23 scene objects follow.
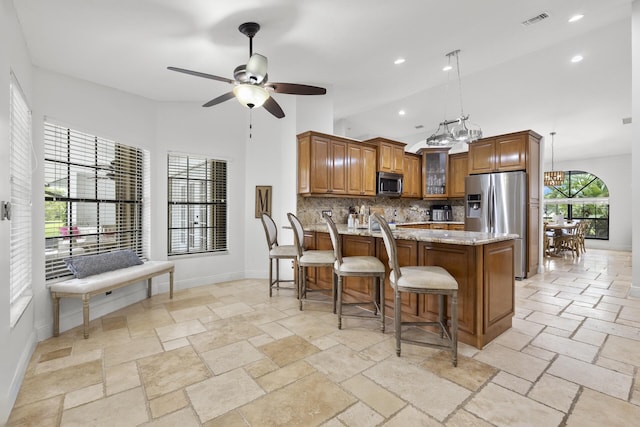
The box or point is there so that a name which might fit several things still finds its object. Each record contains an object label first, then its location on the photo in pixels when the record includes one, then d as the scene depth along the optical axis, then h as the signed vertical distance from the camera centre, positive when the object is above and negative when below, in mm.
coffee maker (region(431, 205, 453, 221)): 6645 -61
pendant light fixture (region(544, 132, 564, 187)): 7539 +833
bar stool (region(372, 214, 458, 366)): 2168 -545
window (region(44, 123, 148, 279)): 3068 +185
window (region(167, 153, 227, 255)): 4441 +114
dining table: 7112 -500
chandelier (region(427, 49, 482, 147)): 3830 +978
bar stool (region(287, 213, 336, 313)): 3354 -529
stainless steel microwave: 5320 +498
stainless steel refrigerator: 4879 +83
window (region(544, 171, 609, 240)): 9641 +351
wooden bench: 2793 -723
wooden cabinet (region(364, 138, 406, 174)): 5301 +1034
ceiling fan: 2619 +1200
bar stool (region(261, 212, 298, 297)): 3832 -488
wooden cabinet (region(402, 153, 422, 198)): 6035 +732
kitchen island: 2434 -515
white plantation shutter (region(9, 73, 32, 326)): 2256 +99
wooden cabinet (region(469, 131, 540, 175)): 4941 +1010
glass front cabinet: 6418 +819
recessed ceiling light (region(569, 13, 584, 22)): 3220 +2100
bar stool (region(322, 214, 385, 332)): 2789 -523
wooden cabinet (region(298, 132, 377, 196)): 4379 +707
